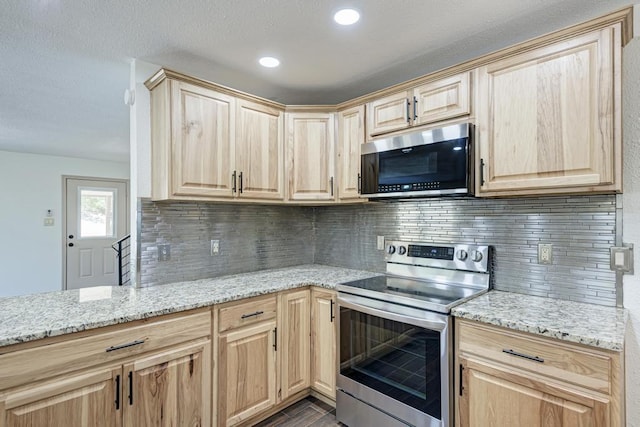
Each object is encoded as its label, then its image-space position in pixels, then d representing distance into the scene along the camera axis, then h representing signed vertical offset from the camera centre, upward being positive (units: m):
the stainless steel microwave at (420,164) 1.84 +0.30
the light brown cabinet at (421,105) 1.90 +0.67
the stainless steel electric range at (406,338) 1.66 -0.70
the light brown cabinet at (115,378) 1.28 -0.74
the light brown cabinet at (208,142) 1.99 +0.46
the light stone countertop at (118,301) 1.36 -0.47
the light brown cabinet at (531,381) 1.25 -0.71
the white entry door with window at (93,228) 5.39 -0.28
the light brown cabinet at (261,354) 1.89 -0.89
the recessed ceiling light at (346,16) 1.61 +0.99
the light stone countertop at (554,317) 1.28 -0.48
